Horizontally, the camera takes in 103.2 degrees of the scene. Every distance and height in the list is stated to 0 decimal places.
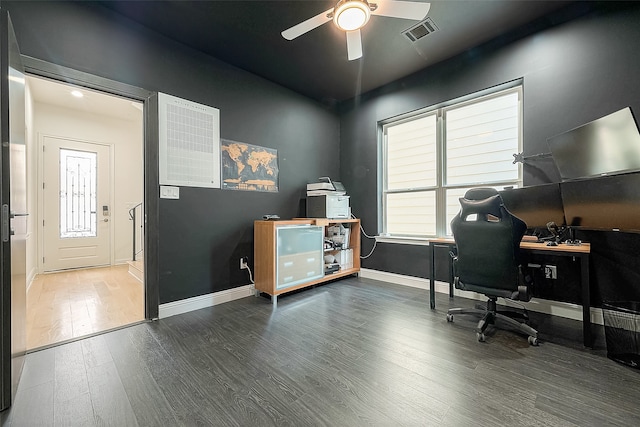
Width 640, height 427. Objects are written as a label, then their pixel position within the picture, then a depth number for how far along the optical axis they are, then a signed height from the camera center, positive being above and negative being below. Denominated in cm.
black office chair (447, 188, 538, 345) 193 -36
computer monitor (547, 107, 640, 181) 176 +50
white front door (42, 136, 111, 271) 427 +17
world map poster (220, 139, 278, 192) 301 +59
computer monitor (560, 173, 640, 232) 172 +7
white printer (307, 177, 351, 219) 350 +18
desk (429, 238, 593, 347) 185 -32
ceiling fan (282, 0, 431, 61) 176 +146
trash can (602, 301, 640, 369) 171 -85
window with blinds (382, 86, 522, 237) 284 +70
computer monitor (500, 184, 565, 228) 225 +8
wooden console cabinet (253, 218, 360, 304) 283 -50
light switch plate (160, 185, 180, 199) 250 +22
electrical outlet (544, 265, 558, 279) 243 -57
